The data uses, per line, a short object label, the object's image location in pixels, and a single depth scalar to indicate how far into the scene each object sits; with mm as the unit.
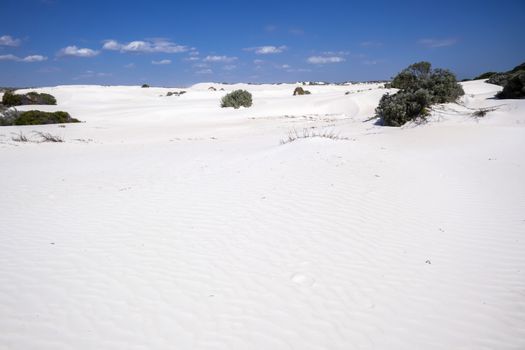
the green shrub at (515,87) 13875
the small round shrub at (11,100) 24344
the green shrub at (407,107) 12469
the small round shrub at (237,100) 24945
